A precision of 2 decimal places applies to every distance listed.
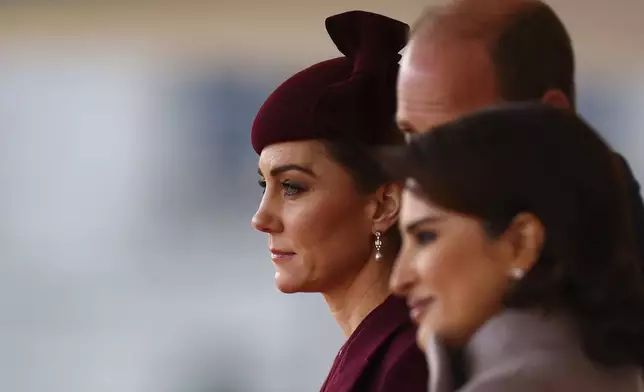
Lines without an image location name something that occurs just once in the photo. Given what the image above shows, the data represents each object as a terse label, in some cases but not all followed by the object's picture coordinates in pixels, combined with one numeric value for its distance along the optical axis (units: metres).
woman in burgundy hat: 7.61
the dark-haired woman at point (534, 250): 7.18
